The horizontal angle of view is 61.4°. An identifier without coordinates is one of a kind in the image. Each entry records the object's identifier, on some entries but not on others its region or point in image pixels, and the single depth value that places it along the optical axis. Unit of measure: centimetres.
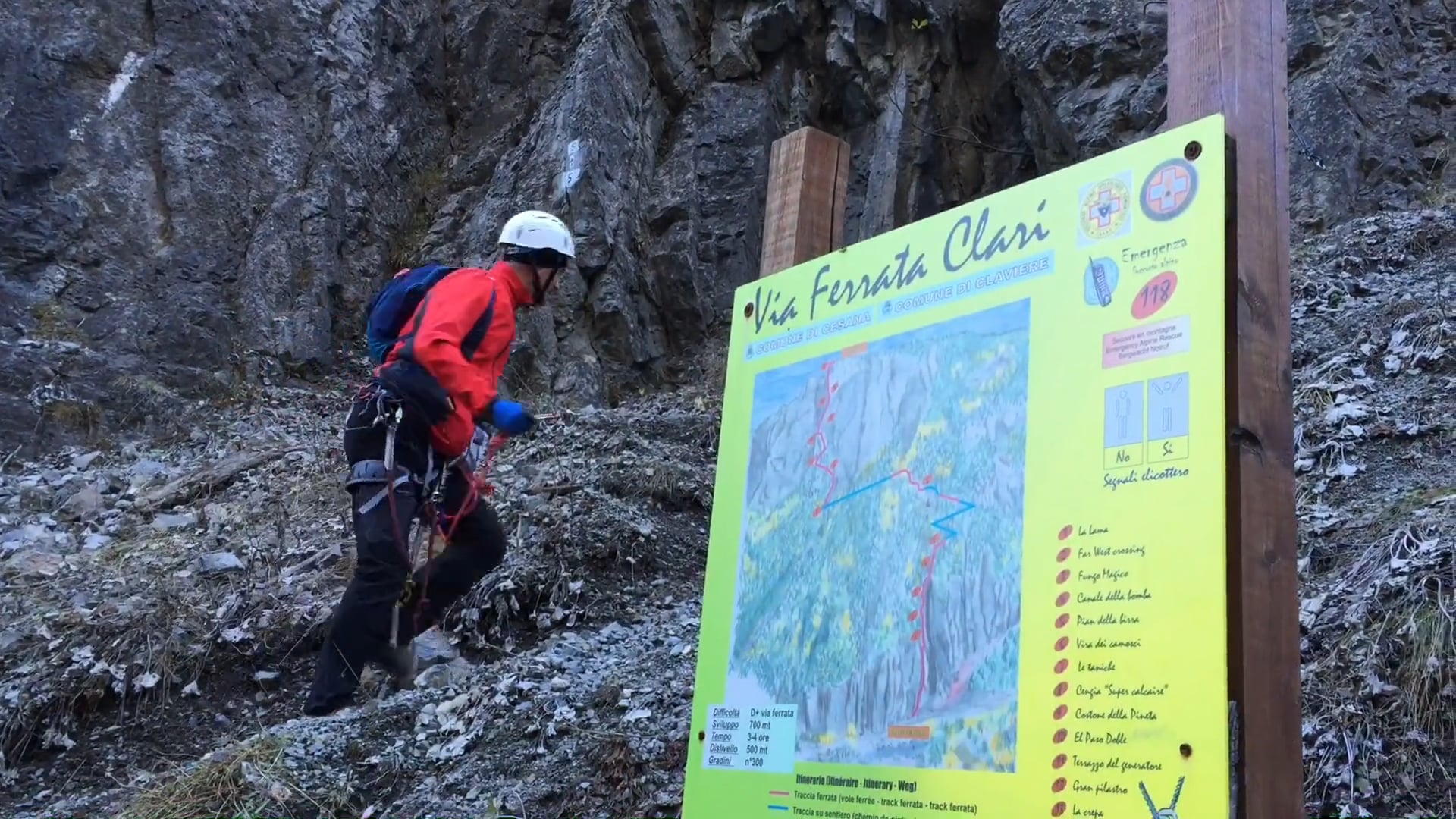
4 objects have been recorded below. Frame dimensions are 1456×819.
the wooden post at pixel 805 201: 349
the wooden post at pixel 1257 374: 203
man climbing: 508
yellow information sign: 210
